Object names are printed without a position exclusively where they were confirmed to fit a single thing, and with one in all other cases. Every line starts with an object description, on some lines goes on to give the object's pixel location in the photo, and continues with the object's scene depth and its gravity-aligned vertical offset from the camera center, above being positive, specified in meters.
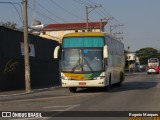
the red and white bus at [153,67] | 84.11 -0.86
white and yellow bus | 26.58 +0.23
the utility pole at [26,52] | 31.27 +0.86
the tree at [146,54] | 192.50 +3.40
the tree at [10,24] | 80.62 +7.03
